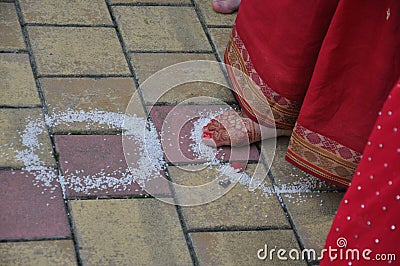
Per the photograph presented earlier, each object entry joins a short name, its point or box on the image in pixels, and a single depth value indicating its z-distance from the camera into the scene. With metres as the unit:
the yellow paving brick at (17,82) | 2.22
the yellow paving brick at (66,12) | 2.57
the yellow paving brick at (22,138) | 2.02
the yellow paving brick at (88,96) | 2.19
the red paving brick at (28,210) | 1.83
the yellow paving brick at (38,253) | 1.75
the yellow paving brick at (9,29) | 2.43
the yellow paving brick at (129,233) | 1.81
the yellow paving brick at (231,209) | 1.94
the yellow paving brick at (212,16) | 2.69
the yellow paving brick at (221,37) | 2.56
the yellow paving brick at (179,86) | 2.33
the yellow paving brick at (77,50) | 2.38
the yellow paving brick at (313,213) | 1.95
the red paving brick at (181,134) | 2.13
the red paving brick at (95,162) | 1.98
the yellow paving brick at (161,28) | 2.54
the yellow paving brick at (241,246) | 1.85
